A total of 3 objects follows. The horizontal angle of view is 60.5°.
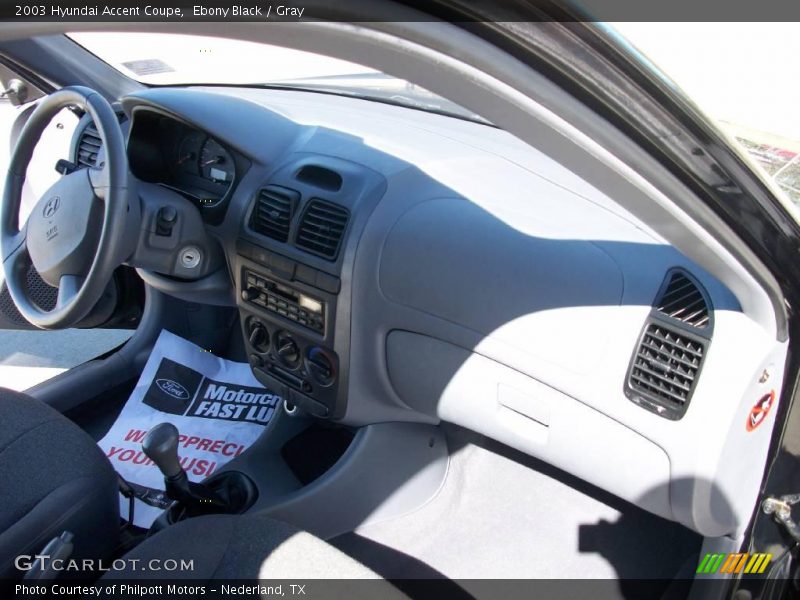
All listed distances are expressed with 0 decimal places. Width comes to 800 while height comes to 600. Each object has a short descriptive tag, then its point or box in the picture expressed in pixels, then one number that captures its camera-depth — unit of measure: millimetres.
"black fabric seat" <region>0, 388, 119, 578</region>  1388
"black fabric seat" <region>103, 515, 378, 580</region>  1289
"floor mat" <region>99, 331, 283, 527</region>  2221
